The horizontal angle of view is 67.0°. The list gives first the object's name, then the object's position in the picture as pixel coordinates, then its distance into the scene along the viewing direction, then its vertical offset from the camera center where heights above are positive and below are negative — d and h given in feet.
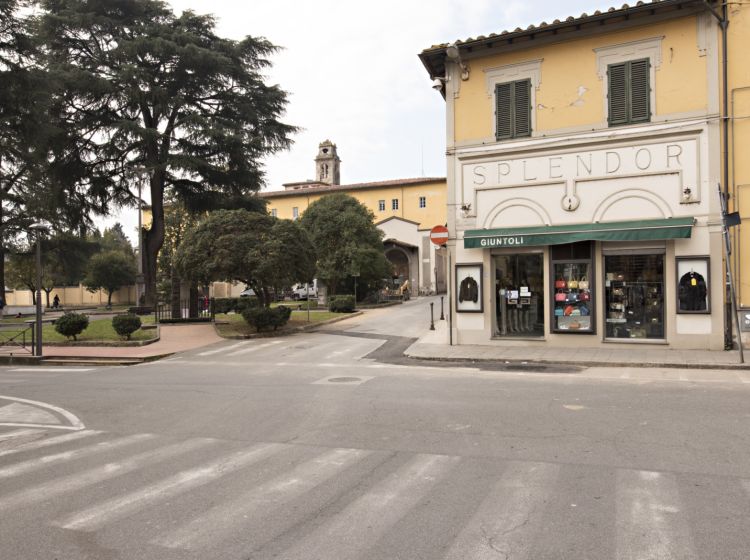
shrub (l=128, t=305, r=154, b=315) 113.09 -4.25
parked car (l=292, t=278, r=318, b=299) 177.27 -1.52
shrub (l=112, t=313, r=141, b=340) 67.77 -4.30
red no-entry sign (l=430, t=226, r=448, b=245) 54.80 +5.12
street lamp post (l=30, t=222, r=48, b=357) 57.67 -3.09
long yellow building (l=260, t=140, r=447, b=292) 176.96 +32.20
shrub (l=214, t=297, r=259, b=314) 114.62 -3.04
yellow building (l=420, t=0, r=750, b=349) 47.14 +9.94
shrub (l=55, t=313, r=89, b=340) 69.46 -4.44
